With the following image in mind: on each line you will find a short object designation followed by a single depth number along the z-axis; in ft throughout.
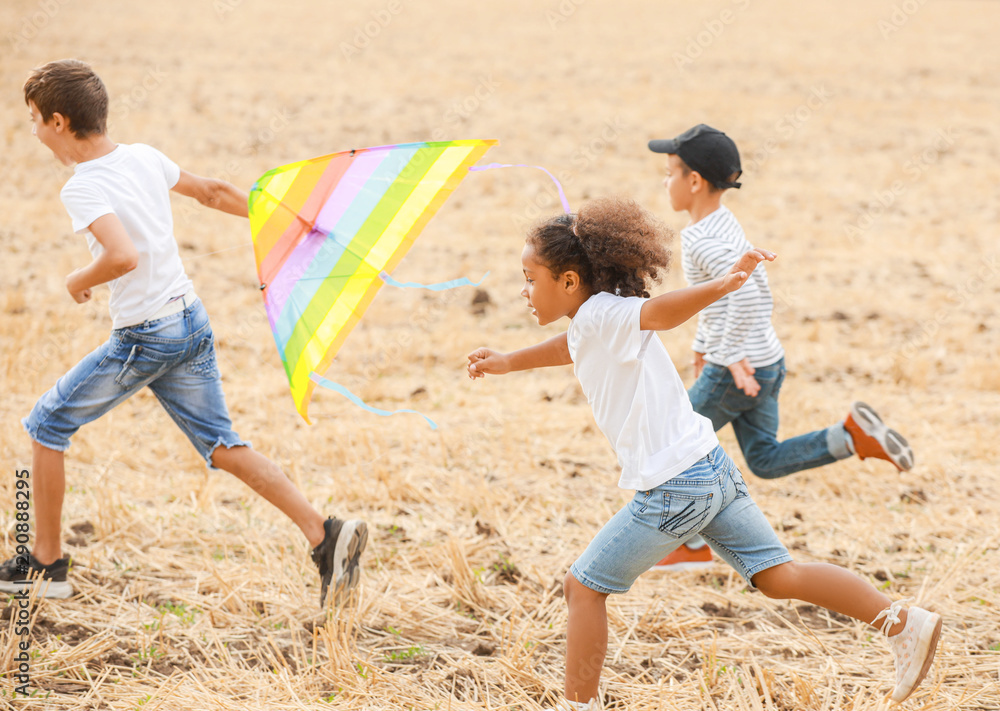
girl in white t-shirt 16.55
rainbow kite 20.48
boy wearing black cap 23.58
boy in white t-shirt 19.92
